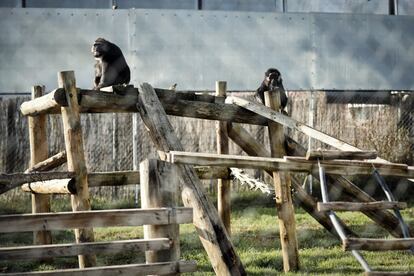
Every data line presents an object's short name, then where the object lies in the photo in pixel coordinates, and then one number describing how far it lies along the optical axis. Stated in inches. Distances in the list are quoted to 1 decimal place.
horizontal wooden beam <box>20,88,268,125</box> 625.9
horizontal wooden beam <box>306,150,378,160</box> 518.9
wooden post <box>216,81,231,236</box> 740.6
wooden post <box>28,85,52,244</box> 731.4
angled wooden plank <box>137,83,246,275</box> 526.3
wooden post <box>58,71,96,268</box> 616.7
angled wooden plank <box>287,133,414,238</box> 636.1
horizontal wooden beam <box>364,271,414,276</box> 436.1
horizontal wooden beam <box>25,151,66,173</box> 719.1
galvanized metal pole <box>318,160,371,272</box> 434.9
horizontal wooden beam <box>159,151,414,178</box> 525.7
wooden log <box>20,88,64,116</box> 617.3
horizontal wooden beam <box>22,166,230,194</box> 677.6
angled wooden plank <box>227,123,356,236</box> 673.0
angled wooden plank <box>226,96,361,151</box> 604.2
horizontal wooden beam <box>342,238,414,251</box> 445.1
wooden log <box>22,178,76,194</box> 628.7
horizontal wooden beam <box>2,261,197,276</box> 442.3
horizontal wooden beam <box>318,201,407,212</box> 474.0
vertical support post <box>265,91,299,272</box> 662.5
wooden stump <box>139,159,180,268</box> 477.4
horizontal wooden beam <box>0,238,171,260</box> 440.8
